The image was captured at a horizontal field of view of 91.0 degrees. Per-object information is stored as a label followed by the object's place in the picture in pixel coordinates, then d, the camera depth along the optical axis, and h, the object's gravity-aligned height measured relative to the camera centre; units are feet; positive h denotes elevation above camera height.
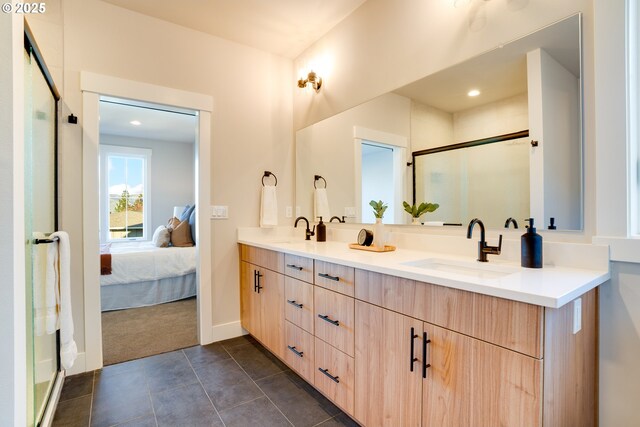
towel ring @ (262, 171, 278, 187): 9.67 +1.20
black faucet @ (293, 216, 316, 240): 8.93 -0.55
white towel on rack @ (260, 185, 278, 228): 9.45 +0.15
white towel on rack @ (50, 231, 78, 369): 5.23 -1.48
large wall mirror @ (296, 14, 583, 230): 4.47 +1.31
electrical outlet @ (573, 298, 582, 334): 3.58 -1.19
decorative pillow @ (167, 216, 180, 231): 14.77 -0.48
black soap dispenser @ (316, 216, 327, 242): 8.49 -0.52
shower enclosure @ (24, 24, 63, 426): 4.33 -0.23
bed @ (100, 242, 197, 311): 11.43 -2.44
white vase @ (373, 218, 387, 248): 6.44 -0.46
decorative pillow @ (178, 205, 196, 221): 15.06 +0.00
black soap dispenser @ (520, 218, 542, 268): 4.34 -0.49
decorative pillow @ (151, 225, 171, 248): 13.96 -1.11
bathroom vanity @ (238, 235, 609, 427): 3.13 -1.58
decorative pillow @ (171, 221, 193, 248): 14.06 -1.03
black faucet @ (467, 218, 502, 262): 4.74 -0.54
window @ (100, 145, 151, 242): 17.72 +1.20
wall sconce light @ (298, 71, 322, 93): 9.09 +3.84
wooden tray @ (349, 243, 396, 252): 6.27 -0.73
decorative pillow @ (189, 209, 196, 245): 14.60 -0.56
